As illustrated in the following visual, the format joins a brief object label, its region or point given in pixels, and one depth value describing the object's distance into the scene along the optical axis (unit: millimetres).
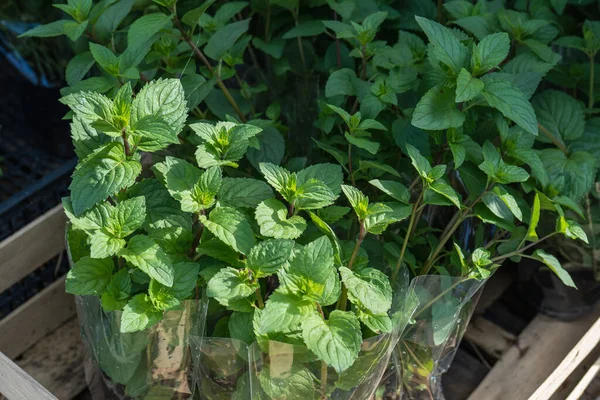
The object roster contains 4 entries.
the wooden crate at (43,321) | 1167
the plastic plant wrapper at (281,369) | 861
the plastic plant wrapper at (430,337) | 1021
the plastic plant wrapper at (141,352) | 942
